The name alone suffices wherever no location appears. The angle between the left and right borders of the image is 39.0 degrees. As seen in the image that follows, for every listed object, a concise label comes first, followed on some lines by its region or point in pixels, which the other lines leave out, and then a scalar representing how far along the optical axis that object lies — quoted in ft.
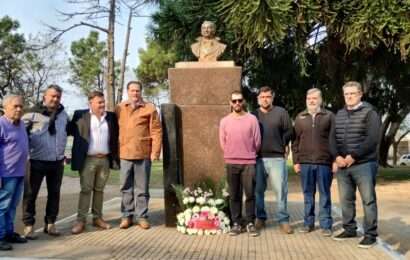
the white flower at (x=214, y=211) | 24.49
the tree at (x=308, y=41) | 43.83
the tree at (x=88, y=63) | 161.07
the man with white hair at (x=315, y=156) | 24.23
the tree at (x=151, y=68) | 124.67
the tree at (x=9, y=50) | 120.98
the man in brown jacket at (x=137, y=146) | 24.86
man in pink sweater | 23.95
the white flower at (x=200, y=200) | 24.61
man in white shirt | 24.68
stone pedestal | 26.61
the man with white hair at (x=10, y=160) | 21.11
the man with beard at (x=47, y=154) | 23.18
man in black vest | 21.85
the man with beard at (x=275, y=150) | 24.84
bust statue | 27.22
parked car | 186.00
